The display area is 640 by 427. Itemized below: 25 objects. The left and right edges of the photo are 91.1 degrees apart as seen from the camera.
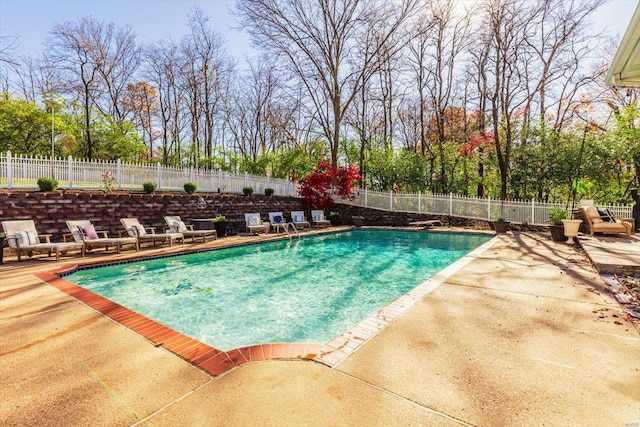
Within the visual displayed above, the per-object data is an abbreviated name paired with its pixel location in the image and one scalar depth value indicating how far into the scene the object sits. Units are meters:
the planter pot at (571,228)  8.77
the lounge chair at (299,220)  13.32
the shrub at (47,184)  7.88
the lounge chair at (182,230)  9.45
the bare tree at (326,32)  14.23
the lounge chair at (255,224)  11.60
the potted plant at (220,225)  10.84
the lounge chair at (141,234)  8.23
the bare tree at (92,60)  17.12
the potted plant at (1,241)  6.01
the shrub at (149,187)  10.08
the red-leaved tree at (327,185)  15.17
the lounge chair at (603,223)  8.74
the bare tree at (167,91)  21.22
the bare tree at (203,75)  19.80
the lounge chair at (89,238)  7.21
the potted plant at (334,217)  15.51
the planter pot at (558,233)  9.33
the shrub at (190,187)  11.34
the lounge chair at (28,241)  6.38
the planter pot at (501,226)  11.79
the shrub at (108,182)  9.46
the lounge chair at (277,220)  12.23
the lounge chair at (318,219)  14.40
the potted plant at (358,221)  14.78
